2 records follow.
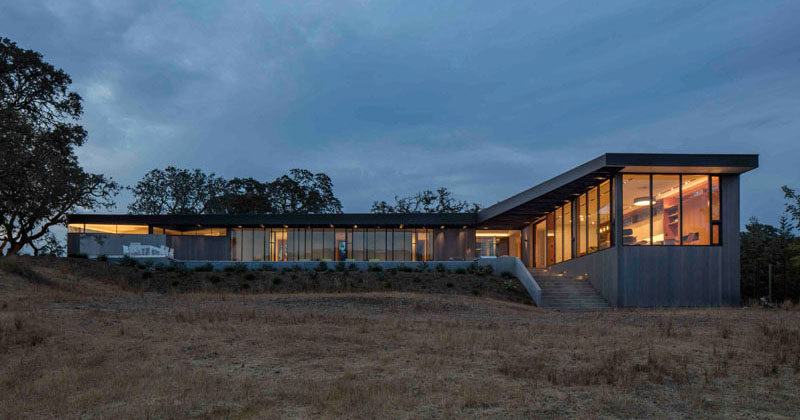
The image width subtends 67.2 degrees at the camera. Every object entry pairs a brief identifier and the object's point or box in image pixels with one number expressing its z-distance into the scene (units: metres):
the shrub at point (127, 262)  26.94
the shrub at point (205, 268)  26.84
